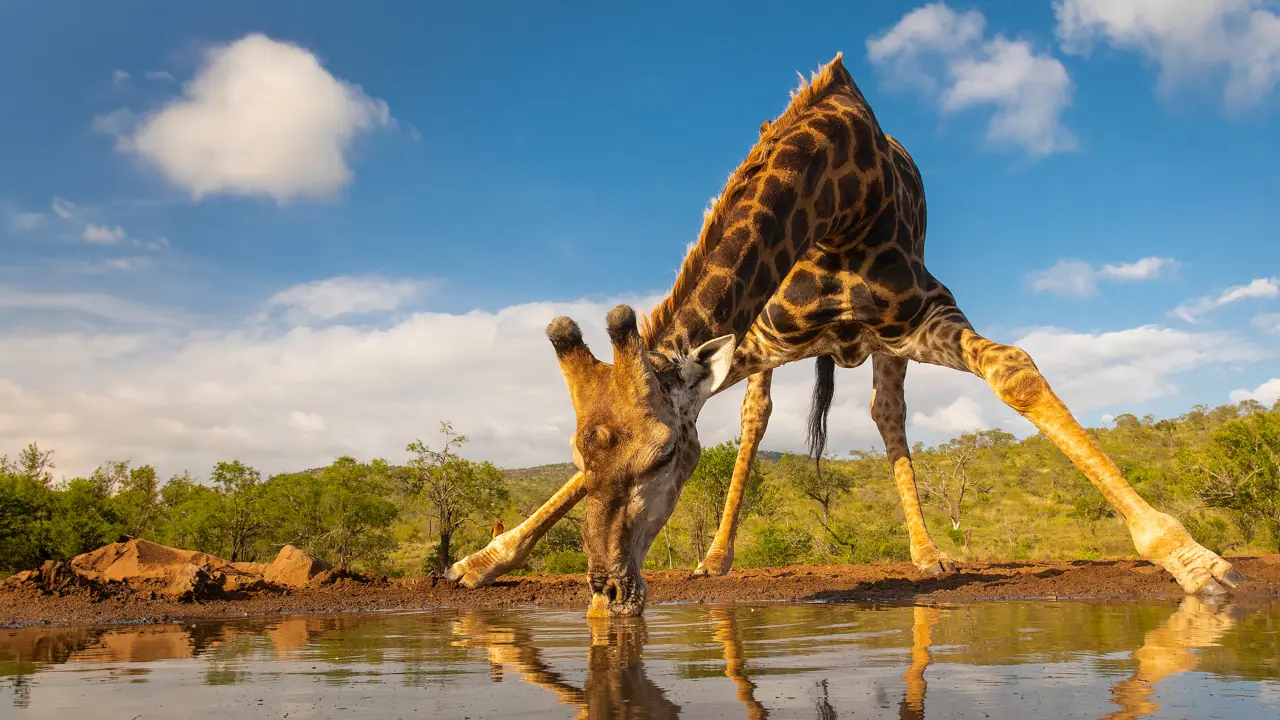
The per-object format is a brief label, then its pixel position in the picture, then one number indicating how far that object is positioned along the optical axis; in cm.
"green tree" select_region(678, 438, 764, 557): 2347
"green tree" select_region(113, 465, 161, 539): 2898
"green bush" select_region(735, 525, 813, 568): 1920
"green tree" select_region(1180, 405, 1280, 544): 1888
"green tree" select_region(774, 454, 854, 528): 3153
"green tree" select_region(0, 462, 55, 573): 2095
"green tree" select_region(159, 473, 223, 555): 2741
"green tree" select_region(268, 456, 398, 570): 2877
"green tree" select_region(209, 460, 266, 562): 2827
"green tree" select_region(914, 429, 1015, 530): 3616
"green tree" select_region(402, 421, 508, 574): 2781
